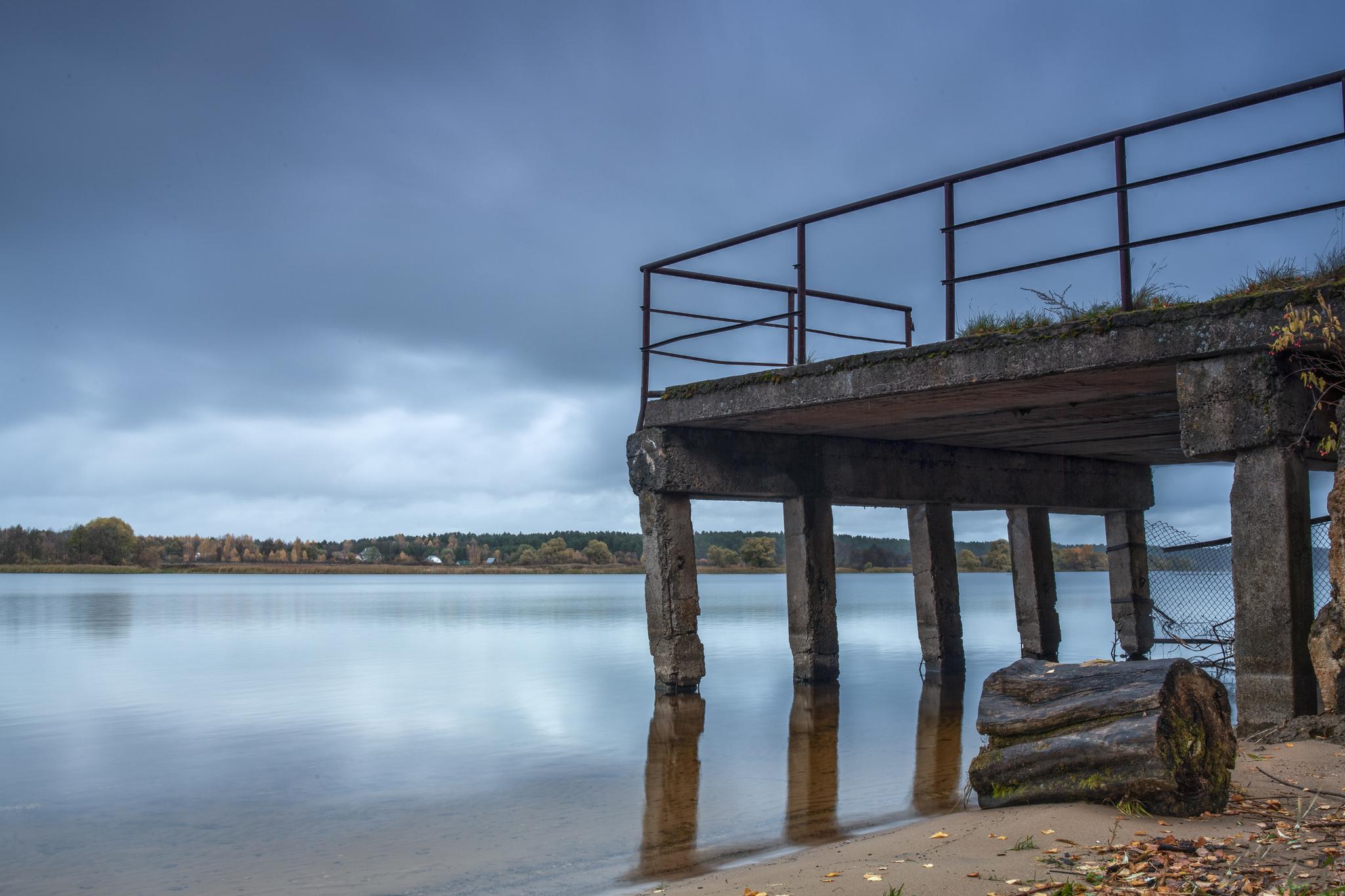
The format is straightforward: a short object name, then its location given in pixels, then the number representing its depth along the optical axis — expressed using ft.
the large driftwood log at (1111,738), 17.60
